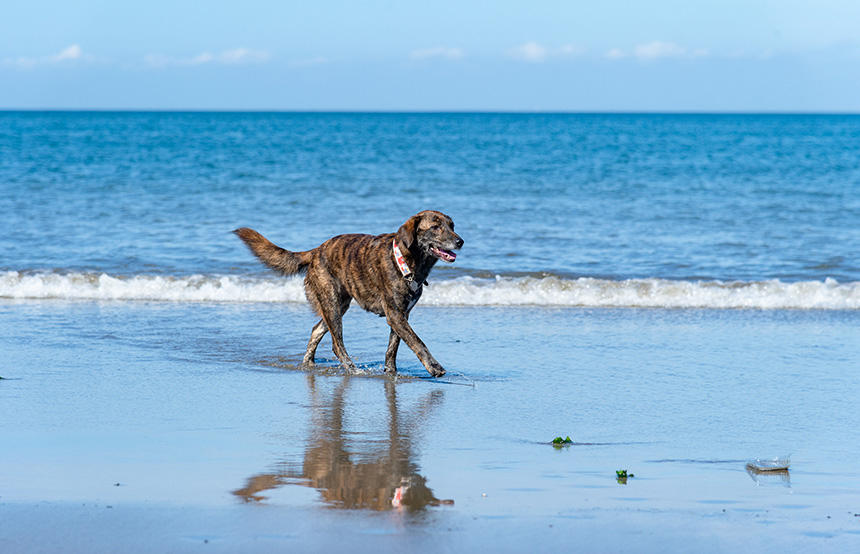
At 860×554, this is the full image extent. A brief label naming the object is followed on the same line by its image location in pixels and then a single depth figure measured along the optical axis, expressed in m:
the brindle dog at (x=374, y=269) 17.48
